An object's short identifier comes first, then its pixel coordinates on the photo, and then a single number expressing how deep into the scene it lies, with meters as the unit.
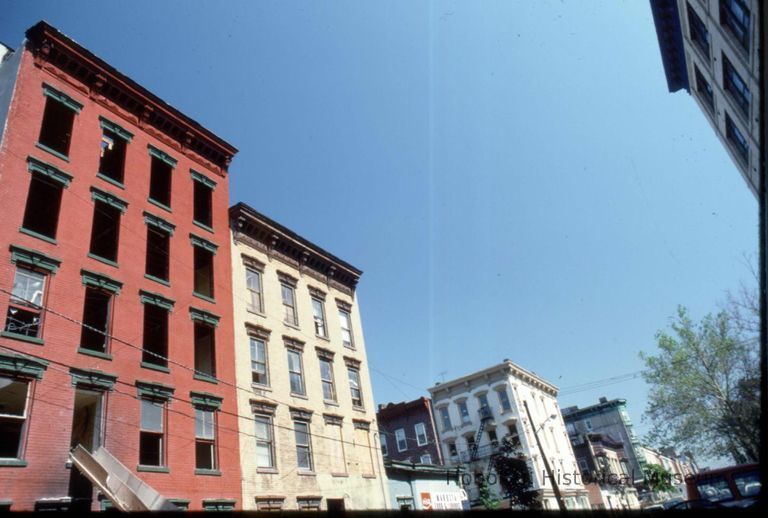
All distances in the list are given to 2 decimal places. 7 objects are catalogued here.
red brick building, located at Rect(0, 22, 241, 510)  15.20
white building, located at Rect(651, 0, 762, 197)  18.53
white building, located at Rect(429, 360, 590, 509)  51.10
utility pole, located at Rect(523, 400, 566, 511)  26.39
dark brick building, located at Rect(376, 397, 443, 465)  52.00
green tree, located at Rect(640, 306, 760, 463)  33.50
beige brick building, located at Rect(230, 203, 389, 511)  21.62
